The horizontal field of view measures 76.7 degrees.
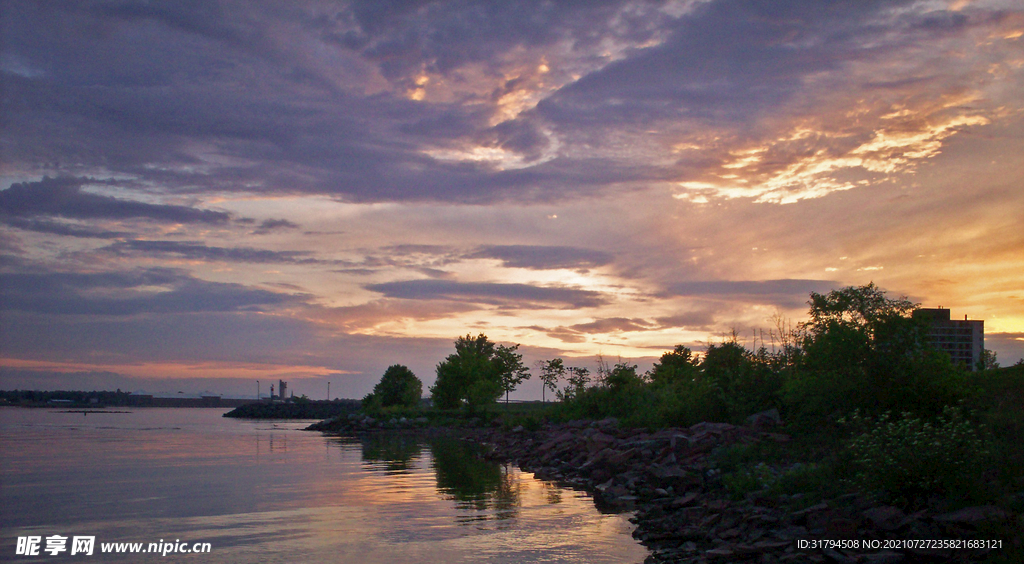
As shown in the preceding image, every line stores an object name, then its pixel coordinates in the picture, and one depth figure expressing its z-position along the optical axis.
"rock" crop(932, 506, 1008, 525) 10.55
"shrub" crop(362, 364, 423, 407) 100.38
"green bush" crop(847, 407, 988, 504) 12.23
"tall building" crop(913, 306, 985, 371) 65.50
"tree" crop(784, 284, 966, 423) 19.12
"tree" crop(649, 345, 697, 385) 39.28
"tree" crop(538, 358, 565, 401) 108.00
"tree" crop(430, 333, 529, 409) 85.75
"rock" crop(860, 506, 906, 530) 11.59
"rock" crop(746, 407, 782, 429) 23.50
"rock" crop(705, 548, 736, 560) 11.95
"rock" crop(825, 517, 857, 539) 11.72
